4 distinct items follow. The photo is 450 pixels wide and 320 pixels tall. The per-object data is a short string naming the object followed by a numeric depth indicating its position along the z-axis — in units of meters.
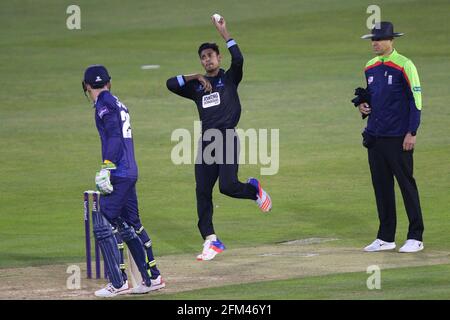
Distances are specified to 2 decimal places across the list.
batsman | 11.03
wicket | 12.16
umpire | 13.26
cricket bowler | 13.02
